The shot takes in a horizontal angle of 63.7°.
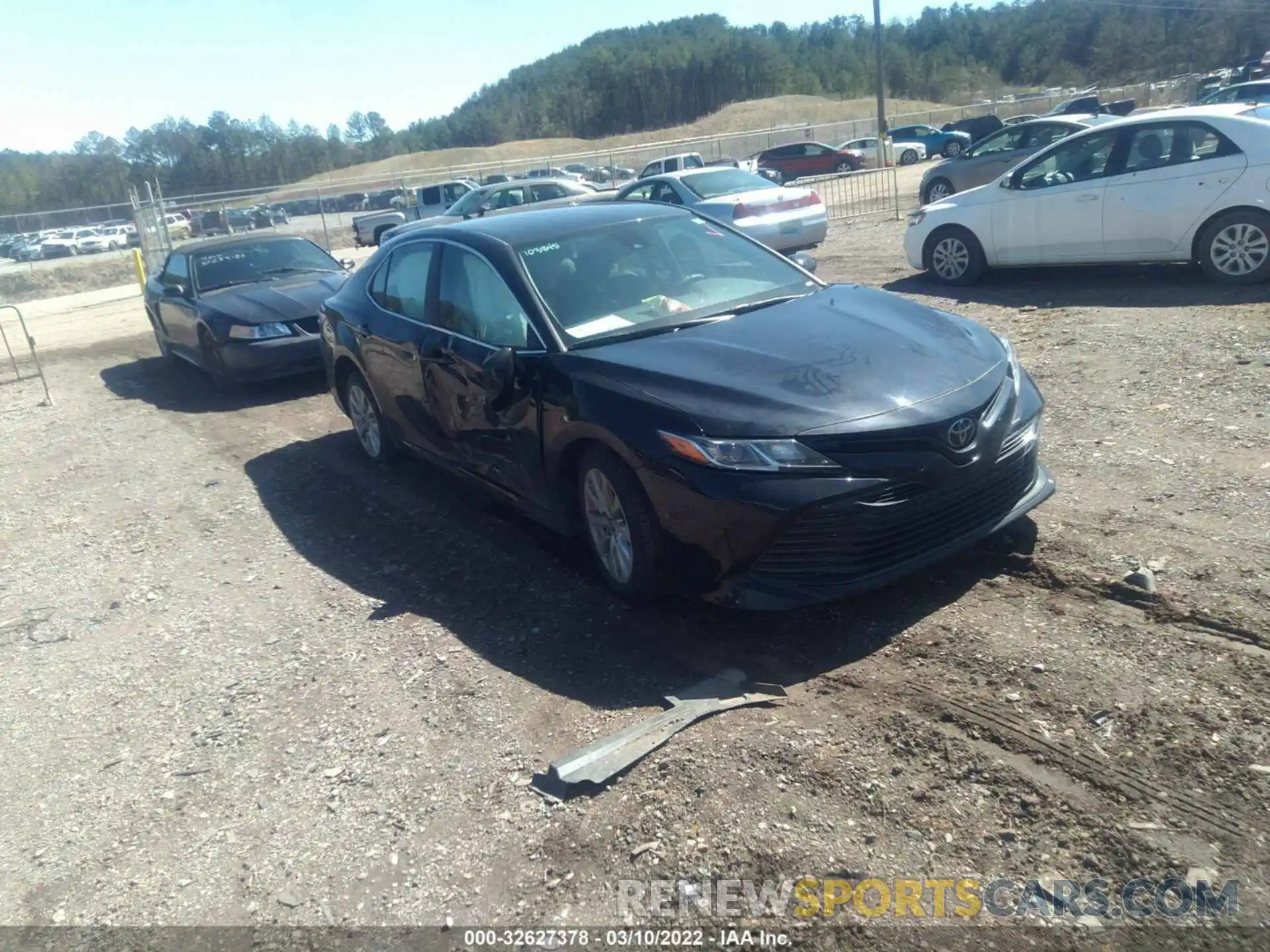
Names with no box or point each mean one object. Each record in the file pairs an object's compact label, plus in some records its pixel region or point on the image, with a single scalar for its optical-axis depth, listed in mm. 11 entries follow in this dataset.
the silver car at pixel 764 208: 15141
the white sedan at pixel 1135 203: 9281
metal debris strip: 3541
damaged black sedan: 4020
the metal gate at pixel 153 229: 24891
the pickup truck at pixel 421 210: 31062
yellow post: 25359
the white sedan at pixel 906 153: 44125
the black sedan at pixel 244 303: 10727
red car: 41812
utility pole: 34562
